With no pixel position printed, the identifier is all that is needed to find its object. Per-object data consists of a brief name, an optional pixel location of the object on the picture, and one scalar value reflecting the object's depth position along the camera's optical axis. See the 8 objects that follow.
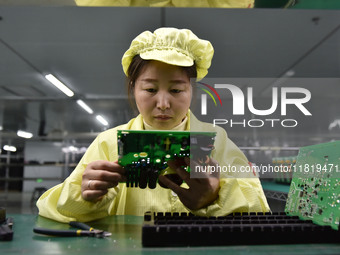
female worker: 0.73
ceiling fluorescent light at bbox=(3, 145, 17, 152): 2.42
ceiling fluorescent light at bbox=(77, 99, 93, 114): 1.80
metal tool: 0.59
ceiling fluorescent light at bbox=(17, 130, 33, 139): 2.35
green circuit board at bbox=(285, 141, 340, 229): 0.58
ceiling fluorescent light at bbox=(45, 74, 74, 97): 1.90
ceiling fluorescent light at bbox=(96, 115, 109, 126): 1.72
